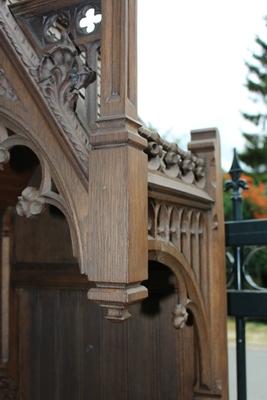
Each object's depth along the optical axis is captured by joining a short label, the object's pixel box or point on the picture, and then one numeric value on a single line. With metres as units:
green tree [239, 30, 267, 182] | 11.86
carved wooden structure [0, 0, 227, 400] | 0.84
